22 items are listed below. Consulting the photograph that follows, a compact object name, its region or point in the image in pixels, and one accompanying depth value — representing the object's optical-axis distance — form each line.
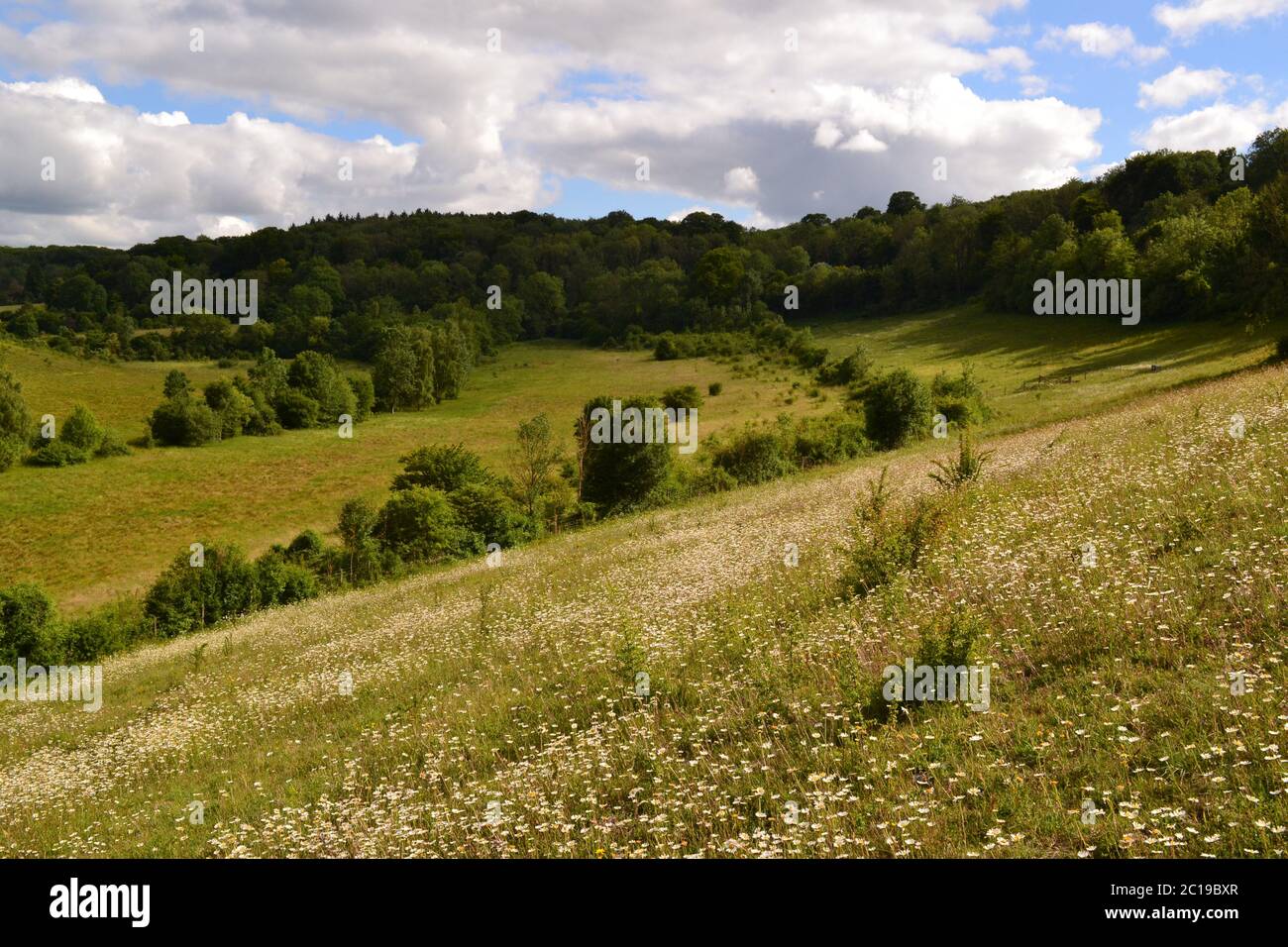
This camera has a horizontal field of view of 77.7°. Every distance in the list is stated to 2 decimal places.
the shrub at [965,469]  19.42
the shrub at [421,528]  44.66
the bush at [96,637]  36.88
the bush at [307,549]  46.82
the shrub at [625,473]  49.56
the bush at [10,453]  76.00
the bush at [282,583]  40.84
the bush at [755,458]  48.22
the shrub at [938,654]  7.47
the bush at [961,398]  52.72
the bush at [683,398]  80.62
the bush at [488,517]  46.47
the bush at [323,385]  105.25
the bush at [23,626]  36.56
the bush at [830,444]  50.56
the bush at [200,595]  39.23
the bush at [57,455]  77.75
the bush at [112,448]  81.56
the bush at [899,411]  51.50
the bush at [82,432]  80.38
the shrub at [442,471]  54.03
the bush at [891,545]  12.09
